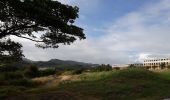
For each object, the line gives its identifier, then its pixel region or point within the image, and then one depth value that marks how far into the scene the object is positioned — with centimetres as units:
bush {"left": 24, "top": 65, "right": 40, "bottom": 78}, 1809
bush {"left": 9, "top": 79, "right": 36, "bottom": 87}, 1354
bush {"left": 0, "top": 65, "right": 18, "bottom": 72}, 1926
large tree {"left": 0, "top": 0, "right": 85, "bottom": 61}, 771
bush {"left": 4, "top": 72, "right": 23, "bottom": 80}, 1597
